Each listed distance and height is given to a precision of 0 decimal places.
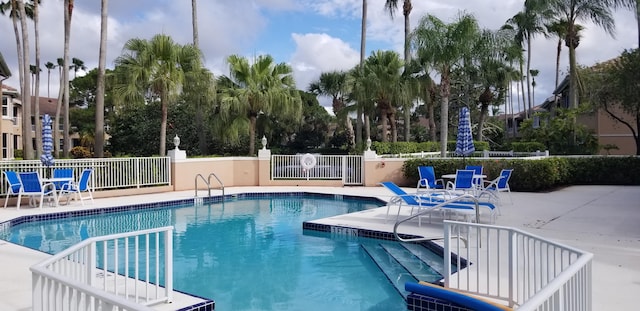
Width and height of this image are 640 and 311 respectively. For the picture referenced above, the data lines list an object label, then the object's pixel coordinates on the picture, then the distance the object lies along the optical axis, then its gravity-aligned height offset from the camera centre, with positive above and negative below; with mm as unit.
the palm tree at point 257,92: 19094 +2553
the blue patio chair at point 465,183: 11008 -637
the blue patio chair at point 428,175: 13734 -571
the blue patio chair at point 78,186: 11953 -770
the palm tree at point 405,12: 25316 +8367
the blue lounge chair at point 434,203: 8555 -880
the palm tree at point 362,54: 23306 +5173
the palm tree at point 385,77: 21125 +3431
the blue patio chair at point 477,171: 13495 -453
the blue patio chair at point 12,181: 11266 -597
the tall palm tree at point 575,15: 22406 +6712
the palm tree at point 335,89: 30266 +4260
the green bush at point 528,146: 23969 +450
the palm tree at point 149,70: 16203 +2917
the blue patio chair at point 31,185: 11164 -682
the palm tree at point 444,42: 17141 +4047
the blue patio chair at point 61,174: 11984 -458
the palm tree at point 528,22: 24753 +7856
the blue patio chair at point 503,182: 11924 -663
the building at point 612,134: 26516 +1165
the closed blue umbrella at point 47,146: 12219 +247
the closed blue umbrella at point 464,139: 14797 +504
